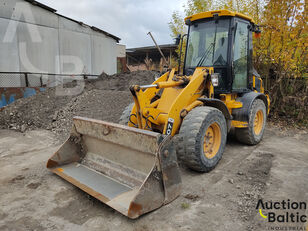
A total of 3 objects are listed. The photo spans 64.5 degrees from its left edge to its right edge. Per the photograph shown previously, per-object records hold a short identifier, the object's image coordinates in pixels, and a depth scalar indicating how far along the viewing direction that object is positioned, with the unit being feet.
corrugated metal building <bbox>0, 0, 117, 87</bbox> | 35.42
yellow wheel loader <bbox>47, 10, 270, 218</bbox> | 9.57
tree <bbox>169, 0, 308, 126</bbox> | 23.76
